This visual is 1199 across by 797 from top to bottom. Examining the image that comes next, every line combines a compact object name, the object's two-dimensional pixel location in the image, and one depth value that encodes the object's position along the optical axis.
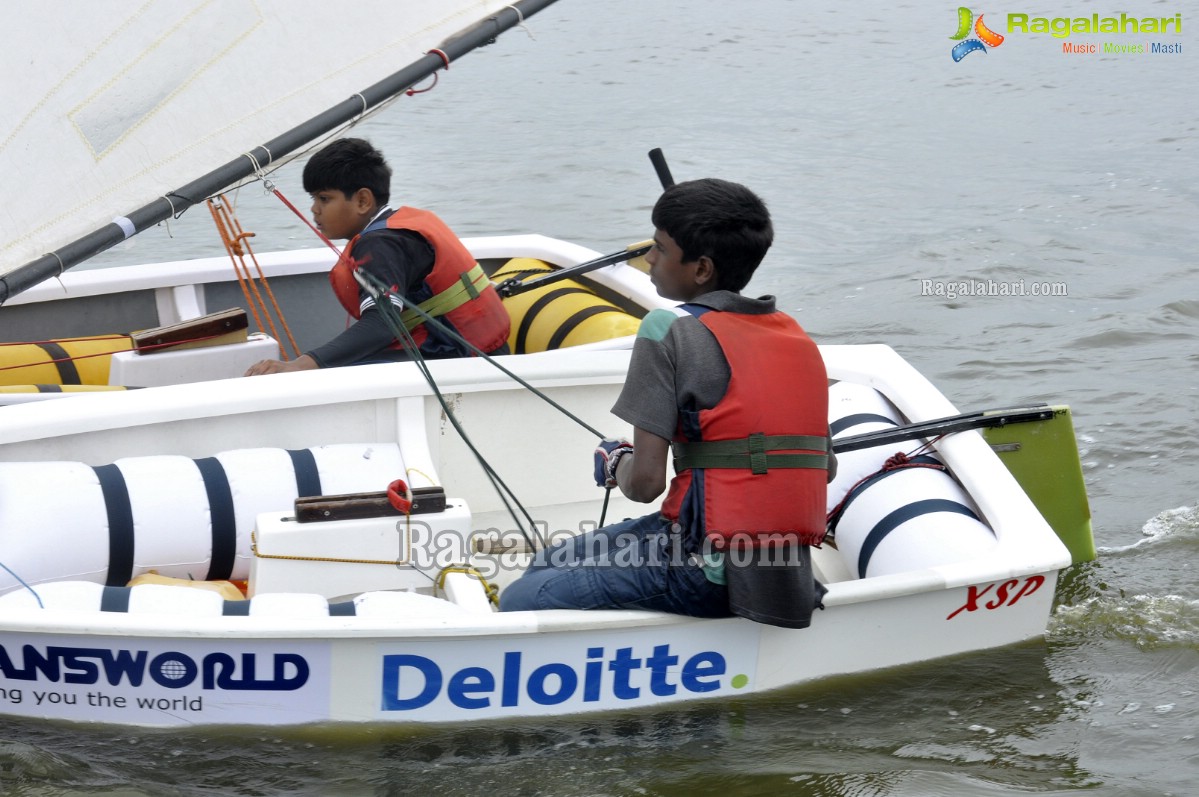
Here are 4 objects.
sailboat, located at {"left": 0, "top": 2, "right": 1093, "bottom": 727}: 5.57
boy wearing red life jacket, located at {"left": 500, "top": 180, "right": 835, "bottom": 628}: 5.04
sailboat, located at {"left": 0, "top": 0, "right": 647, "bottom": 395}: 6.79
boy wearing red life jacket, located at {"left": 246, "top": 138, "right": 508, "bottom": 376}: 7.43
